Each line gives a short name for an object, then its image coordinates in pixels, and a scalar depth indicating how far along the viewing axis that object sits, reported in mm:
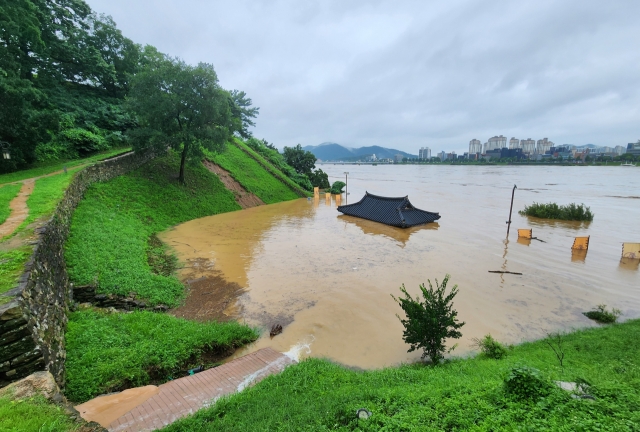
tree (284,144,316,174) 47438
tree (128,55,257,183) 19672
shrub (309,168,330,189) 46625
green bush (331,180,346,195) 44025
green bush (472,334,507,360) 7117
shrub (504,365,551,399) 3941
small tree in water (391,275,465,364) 6891
